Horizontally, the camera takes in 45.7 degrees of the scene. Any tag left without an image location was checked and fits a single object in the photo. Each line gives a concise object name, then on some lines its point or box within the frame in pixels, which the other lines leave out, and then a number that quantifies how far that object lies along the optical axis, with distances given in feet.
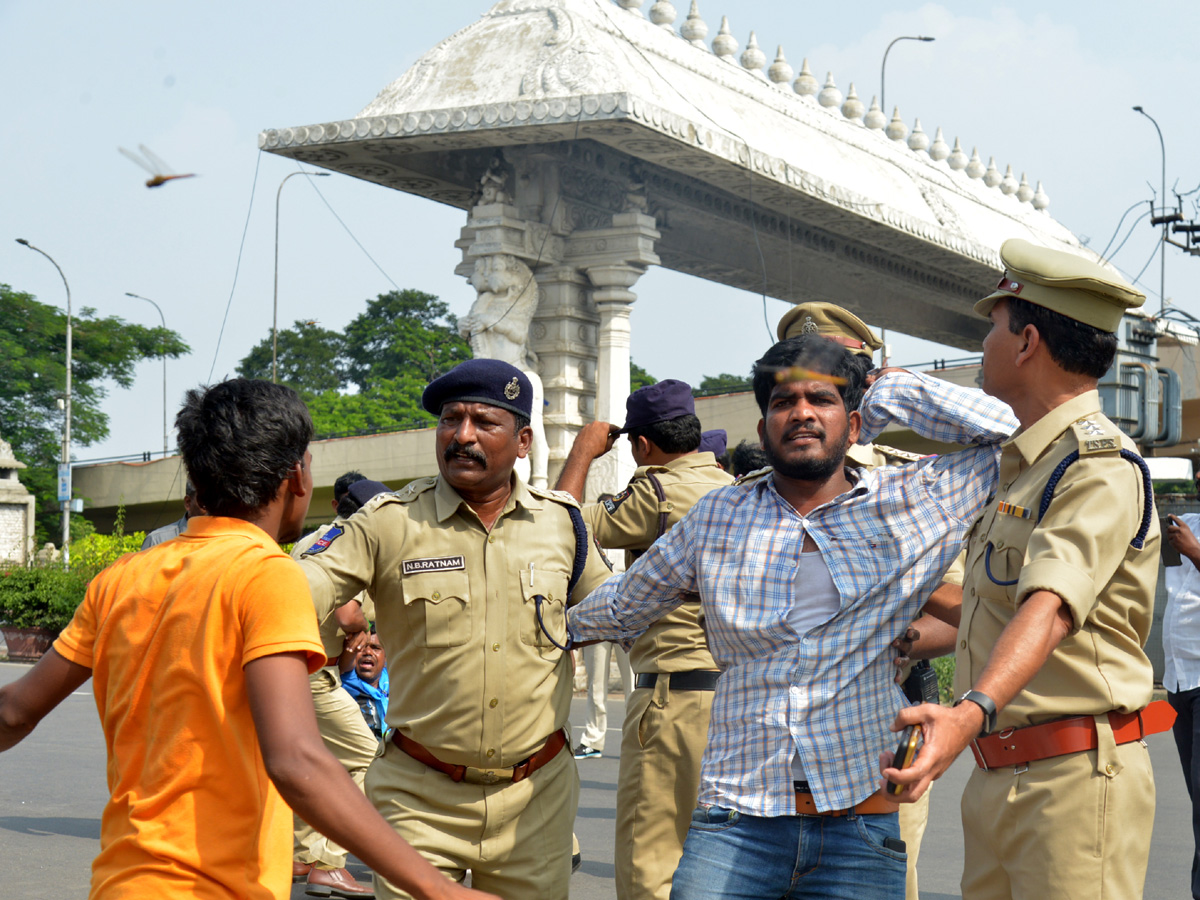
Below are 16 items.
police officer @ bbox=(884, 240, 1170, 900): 9.73
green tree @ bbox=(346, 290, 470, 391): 181.78
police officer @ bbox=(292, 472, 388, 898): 21.36
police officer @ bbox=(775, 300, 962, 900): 11.75
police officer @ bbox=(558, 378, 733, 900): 15.96
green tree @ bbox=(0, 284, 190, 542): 136.36
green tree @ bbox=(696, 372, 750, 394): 222.07
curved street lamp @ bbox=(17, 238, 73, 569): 91.97
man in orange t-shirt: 7.86
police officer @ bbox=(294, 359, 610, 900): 12.55
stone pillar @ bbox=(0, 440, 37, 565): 85.92
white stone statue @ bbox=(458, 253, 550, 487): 41.98
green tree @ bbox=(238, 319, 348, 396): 188.14
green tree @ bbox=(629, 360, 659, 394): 188.42
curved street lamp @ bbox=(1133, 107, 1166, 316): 70.09
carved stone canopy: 39.52
